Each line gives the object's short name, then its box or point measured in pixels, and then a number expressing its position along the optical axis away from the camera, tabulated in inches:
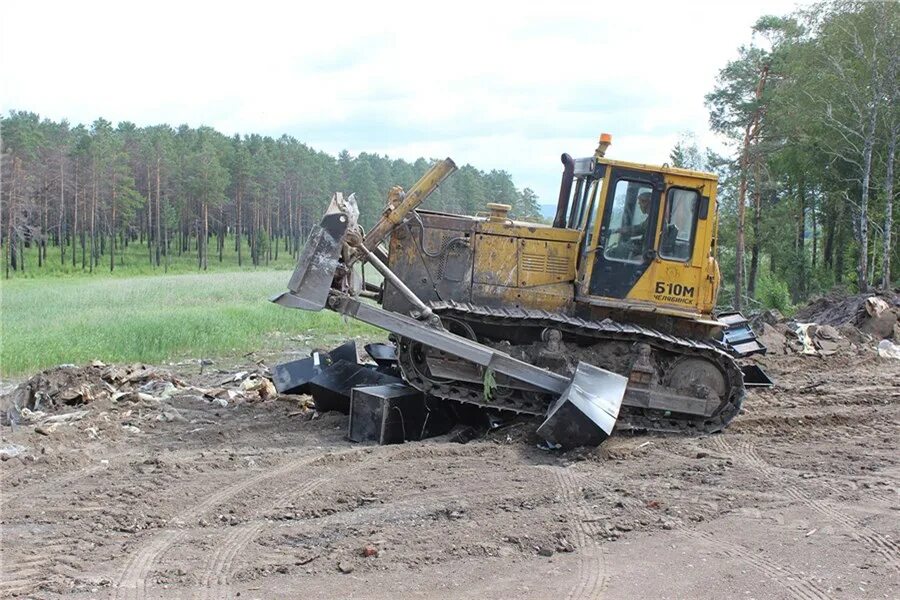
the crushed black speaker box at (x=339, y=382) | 410.9
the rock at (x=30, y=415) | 409.1
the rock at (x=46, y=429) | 363.8
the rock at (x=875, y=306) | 696.4
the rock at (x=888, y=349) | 603.5
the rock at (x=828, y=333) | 645.3
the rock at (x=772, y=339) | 628.4
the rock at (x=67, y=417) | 397.4
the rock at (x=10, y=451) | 329.1
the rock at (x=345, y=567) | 218.2
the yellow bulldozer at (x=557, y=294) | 363.9
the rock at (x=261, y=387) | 459.2
